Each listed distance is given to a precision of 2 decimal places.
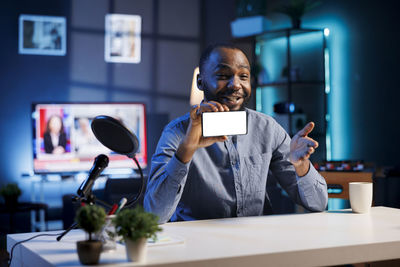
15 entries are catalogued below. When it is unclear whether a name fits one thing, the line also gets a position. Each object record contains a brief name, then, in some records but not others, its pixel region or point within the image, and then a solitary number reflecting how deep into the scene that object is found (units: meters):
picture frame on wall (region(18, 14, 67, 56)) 6.05
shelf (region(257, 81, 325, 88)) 5.45
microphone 1.44
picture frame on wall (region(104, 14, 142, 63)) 6.48
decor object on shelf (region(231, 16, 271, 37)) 5.88
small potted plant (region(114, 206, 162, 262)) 1.17
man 2.01
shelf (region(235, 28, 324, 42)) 5.46
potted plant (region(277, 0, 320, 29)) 5.42
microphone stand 1.44
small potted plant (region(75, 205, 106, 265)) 1.16
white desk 1.22
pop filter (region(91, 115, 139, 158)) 1.43
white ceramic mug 1.94
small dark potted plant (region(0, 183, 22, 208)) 5.30
